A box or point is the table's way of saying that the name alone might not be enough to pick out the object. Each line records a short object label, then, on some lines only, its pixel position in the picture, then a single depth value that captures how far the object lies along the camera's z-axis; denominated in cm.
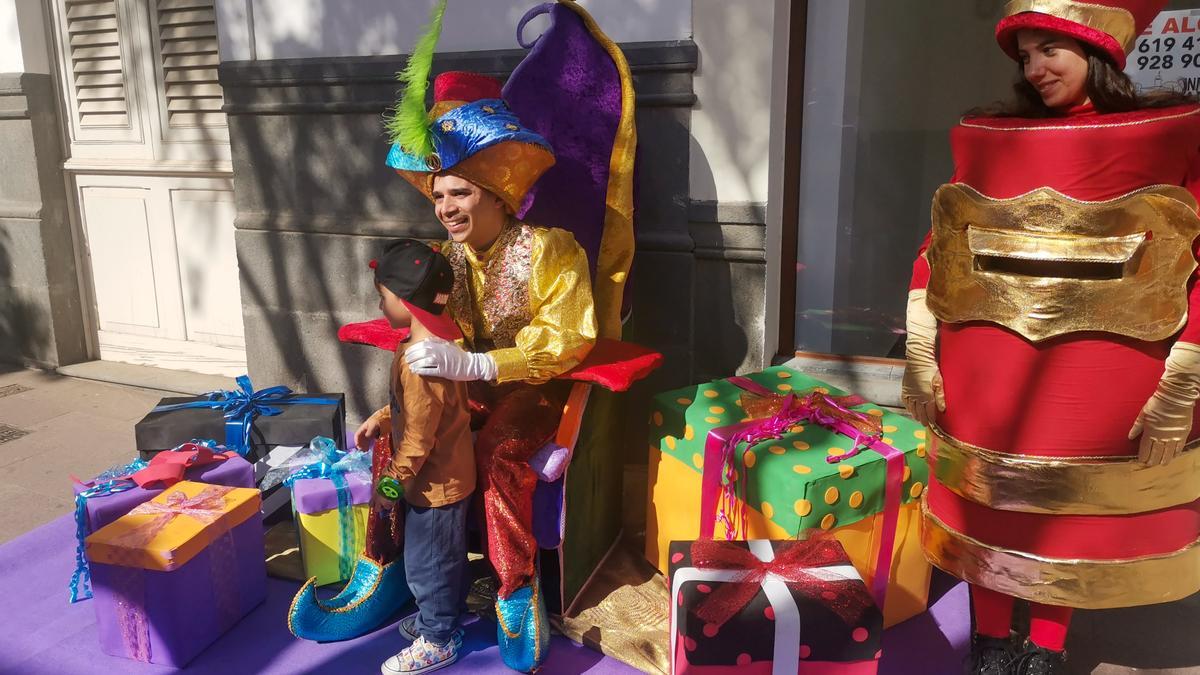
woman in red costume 194
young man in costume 245
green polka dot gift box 249
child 235
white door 491
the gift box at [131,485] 274
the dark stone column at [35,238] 521
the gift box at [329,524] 289
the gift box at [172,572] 250
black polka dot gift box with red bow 211
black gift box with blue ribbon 335
